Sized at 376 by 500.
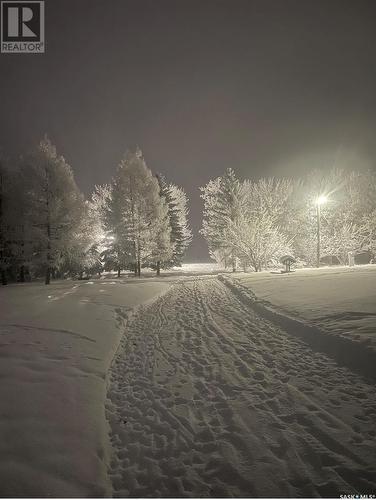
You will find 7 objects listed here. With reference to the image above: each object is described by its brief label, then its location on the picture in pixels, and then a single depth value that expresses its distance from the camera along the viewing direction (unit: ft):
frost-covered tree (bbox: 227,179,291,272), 91.56
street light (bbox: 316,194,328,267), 83.04
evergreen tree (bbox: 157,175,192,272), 101.60
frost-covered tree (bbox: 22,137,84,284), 59.93
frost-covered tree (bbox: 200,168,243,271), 106.63
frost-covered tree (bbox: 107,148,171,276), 79.51
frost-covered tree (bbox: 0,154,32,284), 62.57
